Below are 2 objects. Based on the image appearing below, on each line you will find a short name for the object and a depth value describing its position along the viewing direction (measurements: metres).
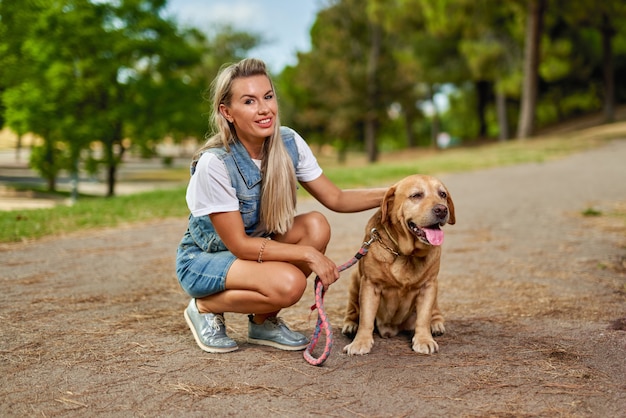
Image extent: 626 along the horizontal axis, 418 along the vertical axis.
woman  3.35
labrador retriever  3.45
